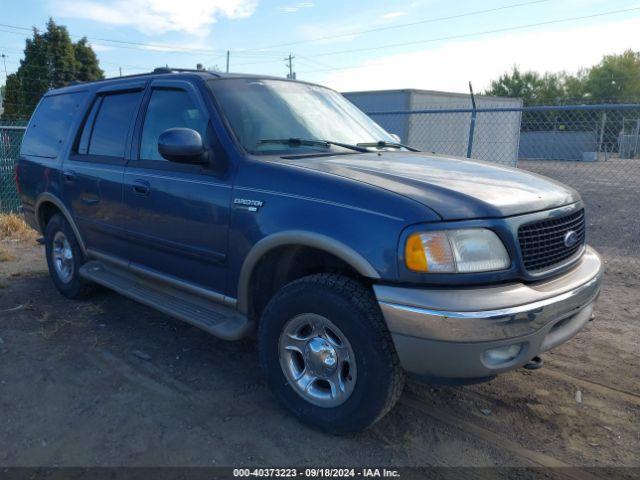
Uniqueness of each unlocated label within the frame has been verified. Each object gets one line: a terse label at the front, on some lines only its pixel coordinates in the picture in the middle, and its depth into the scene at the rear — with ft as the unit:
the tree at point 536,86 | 201.87
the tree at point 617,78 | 205.57
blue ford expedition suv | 8.14
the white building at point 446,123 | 44.22
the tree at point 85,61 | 119.24
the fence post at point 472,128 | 24.62
